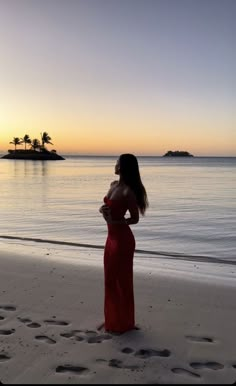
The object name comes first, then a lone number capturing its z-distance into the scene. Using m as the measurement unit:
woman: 4.75
